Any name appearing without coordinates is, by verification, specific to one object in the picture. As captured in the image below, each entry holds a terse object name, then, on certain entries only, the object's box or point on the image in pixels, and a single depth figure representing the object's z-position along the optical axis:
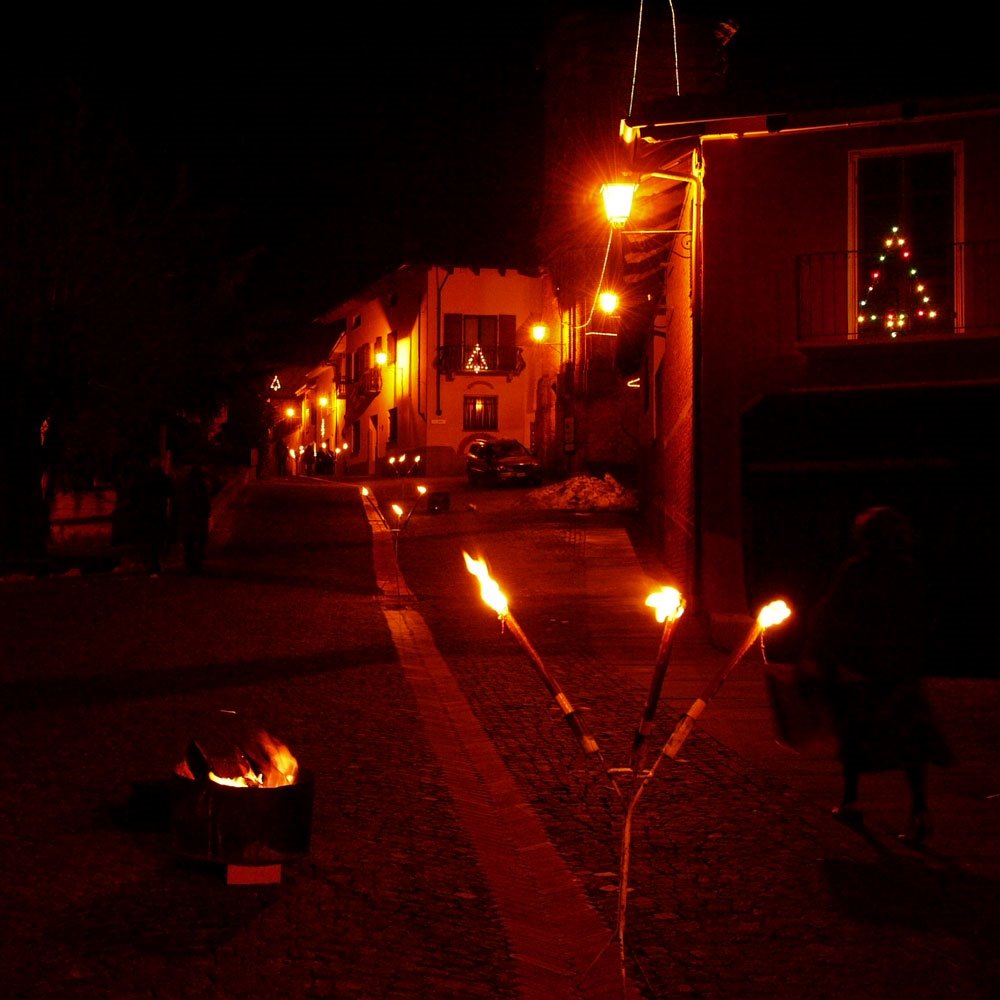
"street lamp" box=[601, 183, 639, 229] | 13.34
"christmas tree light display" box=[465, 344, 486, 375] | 49.75
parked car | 37.84
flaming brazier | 5.52
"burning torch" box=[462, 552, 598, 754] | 4.89
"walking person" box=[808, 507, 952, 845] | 6.35
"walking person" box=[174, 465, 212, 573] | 18.75
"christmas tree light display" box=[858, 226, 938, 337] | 13.11
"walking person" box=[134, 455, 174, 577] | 19.00
